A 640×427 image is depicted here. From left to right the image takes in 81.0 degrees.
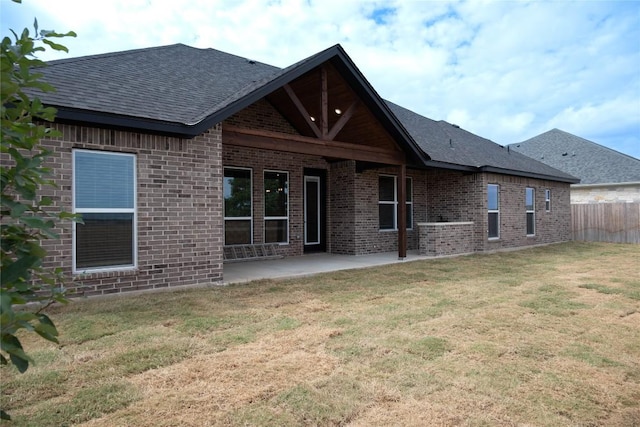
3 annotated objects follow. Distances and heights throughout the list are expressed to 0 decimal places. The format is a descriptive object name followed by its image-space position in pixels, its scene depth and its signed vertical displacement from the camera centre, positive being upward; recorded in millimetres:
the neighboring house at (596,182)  17531 +1927
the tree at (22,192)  1198 +123
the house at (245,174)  5820 +1157
